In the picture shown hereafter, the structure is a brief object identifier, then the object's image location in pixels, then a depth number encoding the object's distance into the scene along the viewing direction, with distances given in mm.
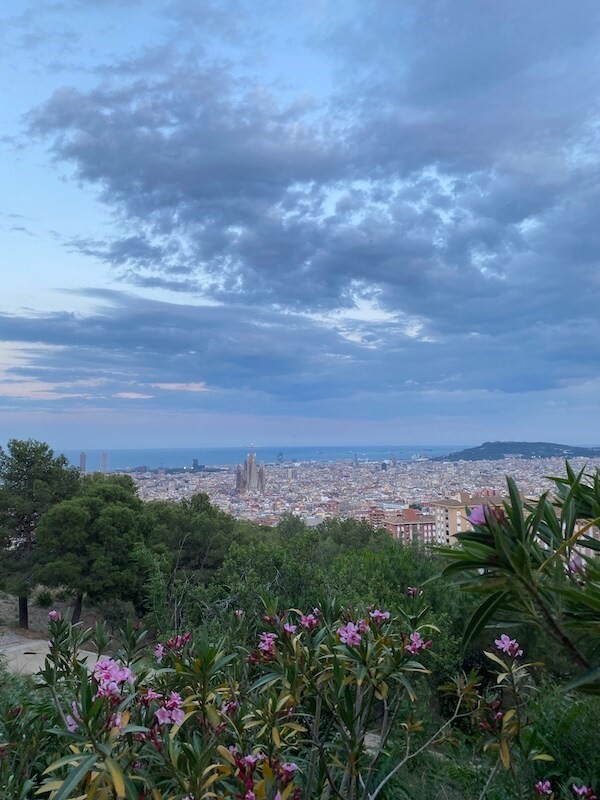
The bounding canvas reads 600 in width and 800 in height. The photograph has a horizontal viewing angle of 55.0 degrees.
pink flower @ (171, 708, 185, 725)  1643
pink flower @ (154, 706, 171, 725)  1599
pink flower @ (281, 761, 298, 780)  1511
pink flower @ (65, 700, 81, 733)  1631
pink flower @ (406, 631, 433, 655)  2047
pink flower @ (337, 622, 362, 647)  2037
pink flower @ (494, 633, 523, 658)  2381
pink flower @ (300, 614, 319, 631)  2315
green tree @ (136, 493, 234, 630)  13422
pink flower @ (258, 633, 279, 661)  2207
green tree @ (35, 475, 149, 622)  12812
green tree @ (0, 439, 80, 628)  14016
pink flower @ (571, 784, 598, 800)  1985
